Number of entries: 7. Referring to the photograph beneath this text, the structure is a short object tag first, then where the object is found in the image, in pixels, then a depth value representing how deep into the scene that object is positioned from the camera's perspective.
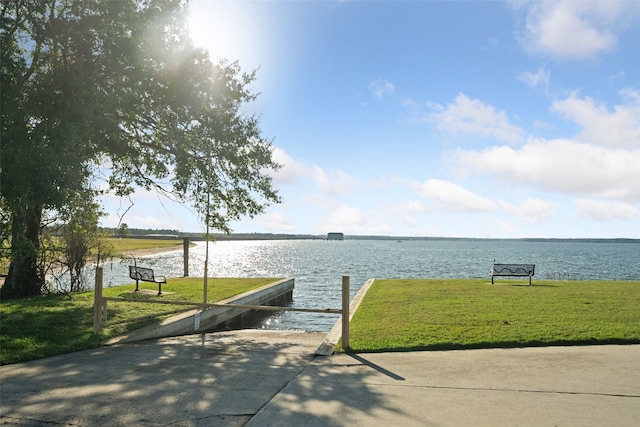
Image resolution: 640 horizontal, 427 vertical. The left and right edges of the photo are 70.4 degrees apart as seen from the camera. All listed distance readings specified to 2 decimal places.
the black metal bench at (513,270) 22.22
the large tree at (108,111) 11.12
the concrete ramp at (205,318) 10.62
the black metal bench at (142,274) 17.95
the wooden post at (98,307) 9.92
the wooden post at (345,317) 8.68
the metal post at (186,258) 27.70
